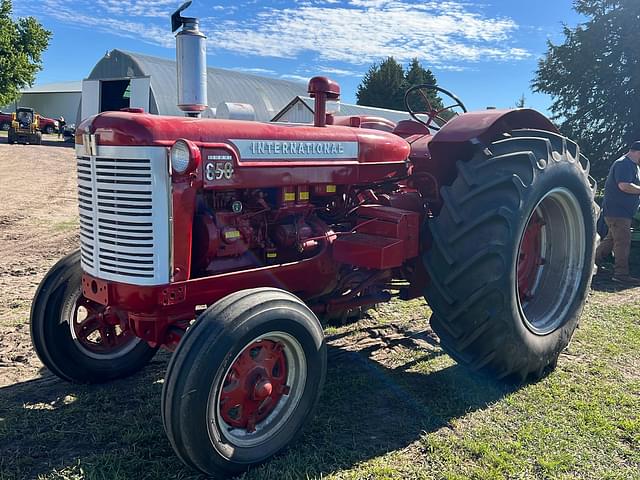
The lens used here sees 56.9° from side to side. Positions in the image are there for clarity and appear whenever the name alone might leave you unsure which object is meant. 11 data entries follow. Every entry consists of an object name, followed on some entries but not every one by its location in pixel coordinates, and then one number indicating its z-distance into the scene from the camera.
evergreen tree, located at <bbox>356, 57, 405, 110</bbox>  47.62
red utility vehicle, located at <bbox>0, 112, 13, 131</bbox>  38.44
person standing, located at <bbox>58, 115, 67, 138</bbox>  39.14
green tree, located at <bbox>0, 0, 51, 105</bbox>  31.38
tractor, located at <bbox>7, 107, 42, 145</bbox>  28.95
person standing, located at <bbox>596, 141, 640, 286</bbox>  7.14
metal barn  24.68
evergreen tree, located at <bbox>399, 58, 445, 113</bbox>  47.07
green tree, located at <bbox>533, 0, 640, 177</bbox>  16.22
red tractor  2.85
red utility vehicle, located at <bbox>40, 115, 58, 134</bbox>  40.12
